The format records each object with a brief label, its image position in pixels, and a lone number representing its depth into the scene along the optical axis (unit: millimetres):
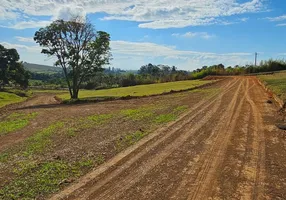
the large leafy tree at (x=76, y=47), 26185
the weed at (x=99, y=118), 10771
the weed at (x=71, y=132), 8407
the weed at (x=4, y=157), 6119
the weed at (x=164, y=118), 9371
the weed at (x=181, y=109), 11195
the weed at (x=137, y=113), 10988
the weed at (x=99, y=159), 5524
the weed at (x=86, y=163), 5382
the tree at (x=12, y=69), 46343
